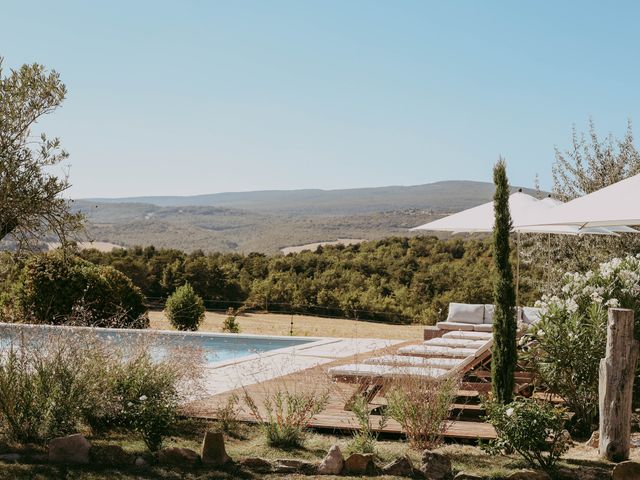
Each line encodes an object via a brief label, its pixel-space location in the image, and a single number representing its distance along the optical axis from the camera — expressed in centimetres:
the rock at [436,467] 561
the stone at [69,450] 573
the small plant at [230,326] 1641
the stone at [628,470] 551
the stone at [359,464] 573
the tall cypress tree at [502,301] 698
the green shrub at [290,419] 637
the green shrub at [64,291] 1462
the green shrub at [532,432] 572
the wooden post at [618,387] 614
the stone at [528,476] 554
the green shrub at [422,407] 627
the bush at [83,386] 607
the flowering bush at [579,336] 716
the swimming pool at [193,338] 676
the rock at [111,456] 573
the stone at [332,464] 571
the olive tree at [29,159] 670
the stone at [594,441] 668
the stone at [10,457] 566
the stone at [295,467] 574
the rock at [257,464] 577
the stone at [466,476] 553
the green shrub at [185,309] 1648
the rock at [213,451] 581
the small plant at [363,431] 604
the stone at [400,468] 566
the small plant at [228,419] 685
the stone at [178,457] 580
